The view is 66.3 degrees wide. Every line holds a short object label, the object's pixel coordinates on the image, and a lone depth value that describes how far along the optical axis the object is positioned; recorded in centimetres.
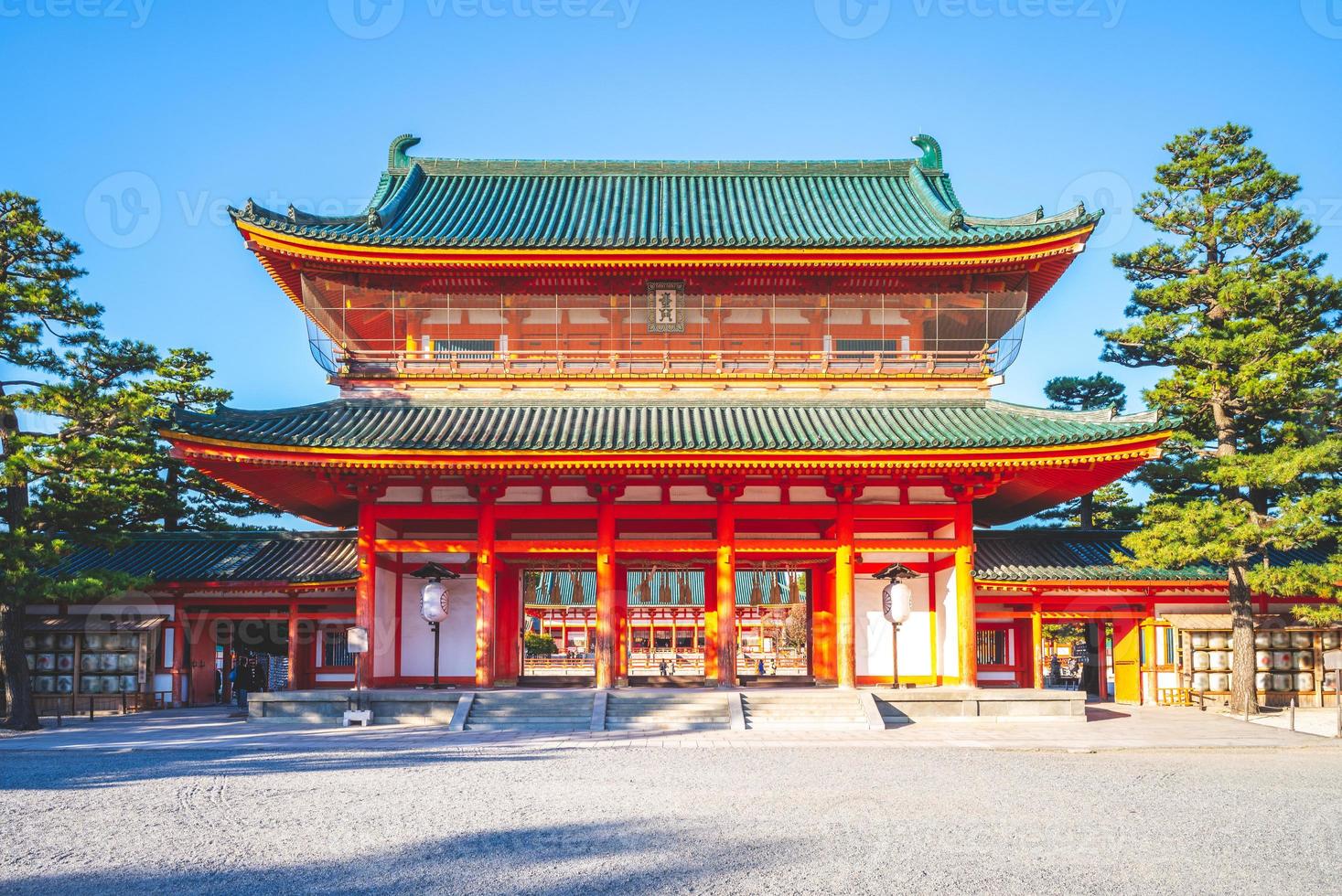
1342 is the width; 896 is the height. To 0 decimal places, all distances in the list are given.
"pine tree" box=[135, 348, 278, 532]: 3234
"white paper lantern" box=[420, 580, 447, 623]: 2164
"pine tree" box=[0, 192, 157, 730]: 2066
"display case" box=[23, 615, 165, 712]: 2517
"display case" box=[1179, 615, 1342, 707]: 2586
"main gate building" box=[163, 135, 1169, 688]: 2106
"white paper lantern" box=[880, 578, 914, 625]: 2161
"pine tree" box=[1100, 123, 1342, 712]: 2286
